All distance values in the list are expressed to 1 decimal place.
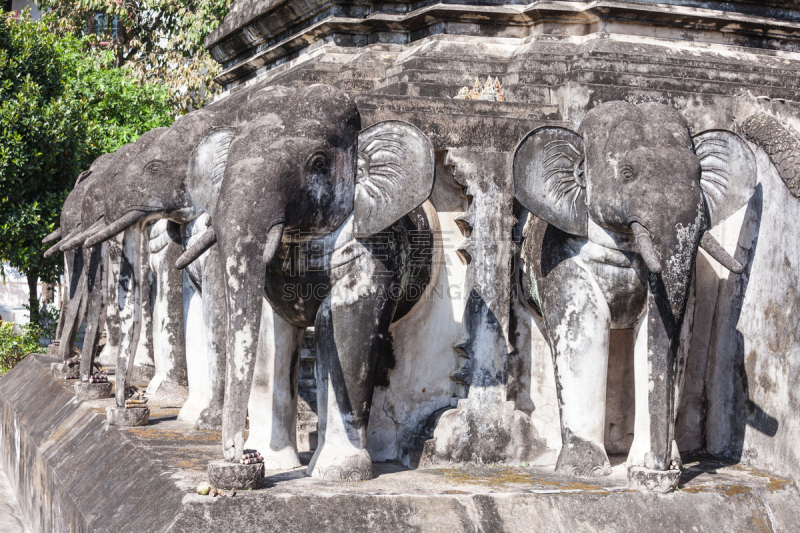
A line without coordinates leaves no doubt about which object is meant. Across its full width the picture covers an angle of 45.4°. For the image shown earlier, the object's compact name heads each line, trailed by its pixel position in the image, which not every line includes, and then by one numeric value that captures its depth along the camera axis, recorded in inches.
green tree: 462.3
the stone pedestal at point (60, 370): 329.7
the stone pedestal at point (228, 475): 163.0
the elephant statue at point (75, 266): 310.8
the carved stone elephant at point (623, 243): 179.8
